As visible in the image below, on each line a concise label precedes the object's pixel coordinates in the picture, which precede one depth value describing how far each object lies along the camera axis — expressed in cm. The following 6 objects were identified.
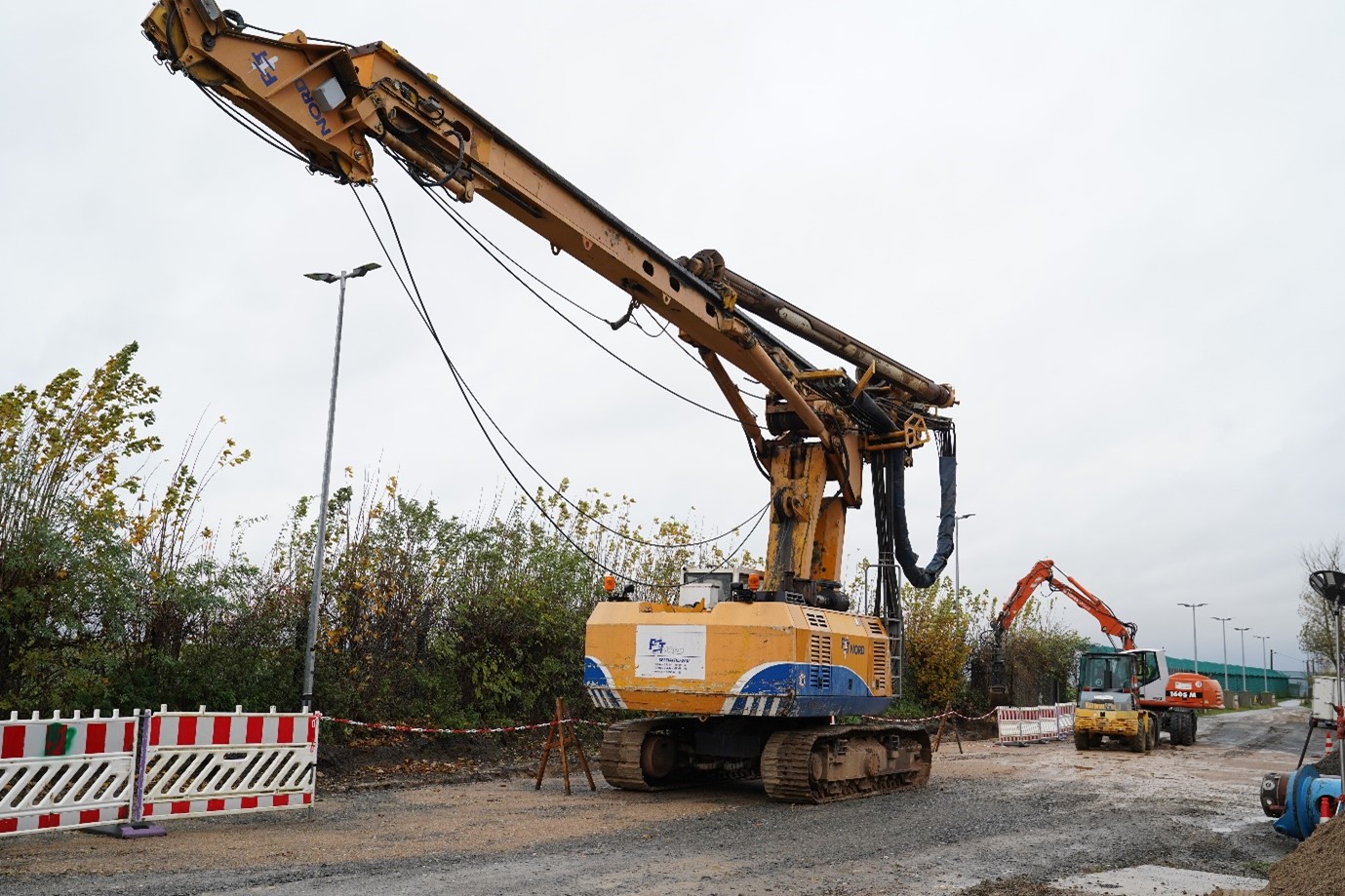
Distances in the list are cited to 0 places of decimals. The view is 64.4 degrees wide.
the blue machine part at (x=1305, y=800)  960
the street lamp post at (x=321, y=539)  1427
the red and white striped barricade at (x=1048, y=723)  2820
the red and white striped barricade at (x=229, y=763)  985
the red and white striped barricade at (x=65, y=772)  869
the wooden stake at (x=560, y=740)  1366
